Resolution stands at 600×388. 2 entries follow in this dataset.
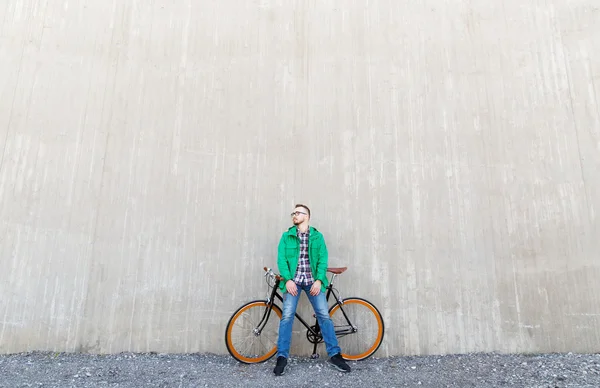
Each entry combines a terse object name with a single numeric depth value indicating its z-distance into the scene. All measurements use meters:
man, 3.43
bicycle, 3.71
